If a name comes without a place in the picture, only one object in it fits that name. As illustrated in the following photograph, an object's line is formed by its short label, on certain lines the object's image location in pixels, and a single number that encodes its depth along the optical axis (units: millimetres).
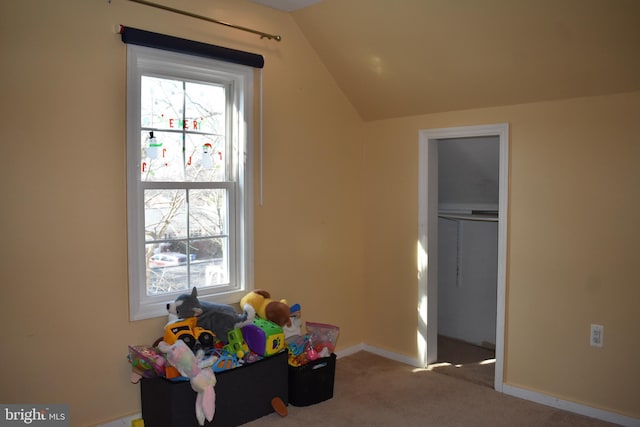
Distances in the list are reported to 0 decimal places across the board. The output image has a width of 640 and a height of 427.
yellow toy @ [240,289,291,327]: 3189
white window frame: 2863
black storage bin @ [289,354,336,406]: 3230
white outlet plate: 3079
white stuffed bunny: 2633
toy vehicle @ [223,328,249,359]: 2977
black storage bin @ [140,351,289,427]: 2684
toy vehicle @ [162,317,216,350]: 2793
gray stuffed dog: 2914
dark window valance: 2785
